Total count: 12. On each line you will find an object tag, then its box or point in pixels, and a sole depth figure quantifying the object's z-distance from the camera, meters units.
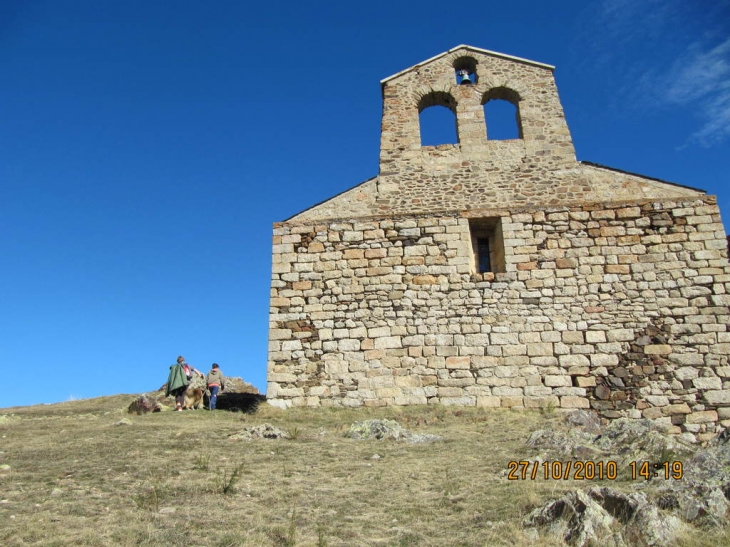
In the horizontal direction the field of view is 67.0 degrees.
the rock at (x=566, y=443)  6.71
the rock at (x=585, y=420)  9.05
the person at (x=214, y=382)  11.55
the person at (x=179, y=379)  11.83
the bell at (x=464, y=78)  13.17
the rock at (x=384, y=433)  8.23
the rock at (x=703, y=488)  4.46
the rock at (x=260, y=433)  8.34
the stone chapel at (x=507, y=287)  10.19
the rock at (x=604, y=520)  4.23
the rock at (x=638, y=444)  6.29
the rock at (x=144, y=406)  11.44
